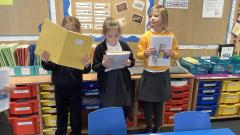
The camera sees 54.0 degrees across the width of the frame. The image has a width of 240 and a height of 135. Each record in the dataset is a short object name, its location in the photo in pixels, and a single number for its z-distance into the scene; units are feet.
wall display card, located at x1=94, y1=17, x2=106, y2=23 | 8.90
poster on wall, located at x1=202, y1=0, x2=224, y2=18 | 9.70
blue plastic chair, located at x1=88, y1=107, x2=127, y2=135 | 4.88
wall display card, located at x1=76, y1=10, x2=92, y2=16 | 8.70
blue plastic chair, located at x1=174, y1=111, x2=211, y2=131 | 5.07
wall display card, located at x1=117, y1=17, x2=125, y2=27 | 9.10
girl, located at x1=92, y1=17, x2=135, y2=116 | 6.54
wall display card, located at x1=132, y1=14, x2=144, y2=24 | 9.21
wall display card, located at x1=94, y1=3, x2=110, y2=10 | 8.74
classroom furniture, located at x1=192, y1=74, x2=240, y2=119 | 9.19
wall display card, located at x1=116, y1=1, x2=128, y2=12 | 8.95
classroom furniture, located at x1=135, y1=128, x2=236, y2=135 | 4.78
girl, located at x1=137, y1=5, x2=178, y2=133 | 6.98
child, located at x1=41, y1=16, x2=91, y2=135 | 6.37
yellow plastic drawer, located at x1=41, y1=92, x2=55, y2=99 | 7.99
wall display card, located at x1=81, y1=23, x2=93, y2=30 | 8.89
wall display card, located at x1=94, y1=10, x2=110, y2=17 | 8.82
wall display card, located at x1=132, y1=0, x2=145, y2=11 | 9.07
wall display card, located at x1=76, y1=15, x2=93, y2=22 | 8.77
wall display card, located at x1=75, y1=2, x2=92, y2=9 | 8.61
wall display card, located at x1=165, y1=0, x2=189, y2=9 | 9.35
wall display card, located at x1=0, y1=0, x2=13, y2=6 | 8.14
